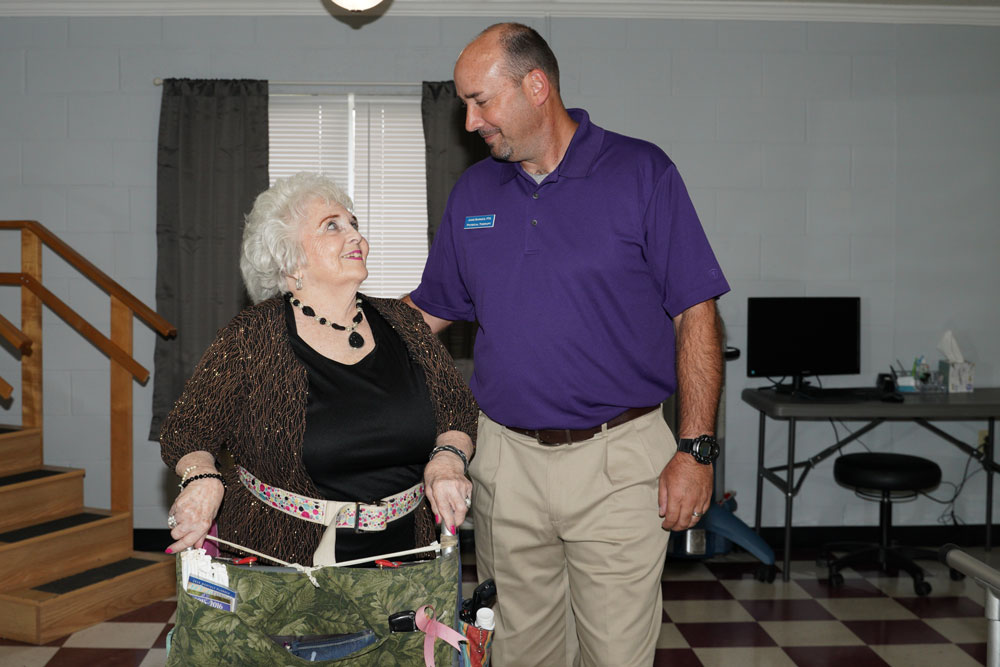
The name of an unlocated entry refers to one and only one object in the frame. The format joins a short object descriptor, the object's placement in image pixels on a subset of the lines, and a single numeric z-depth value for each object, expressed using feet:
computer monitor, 15.29
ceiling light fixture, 13.74
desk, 14.08
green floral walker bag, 4.91
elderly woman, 6.04
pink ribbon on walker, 4.96
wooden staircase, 11.82
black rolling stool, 13.80
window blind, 16.01
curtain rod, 15.70
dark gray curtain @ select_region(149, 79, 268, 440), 15.38
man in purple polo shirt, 6.43
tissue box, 15.52
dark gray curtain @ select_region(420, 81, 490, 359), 15.60
